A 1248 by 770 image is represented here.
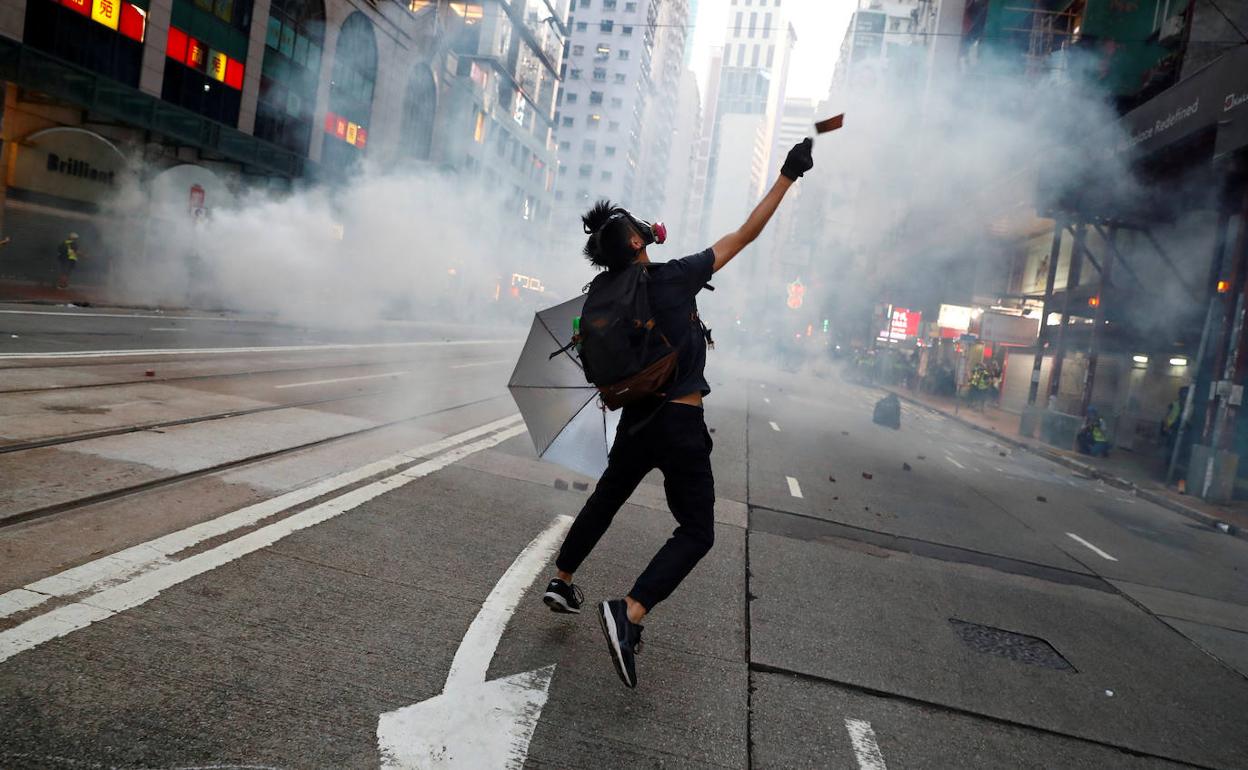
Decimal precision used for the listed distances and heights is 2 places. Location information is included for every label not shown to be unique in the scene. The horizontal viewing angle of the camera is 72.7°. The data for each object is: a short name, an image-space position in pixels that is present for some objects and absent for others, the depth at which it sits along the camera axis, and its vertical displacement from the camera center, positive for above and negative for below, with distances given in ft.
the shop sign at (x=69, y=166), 66.69 +6.02
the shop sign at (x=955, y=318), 108.78 +7.40
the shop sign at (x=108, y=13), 68.19 +18.67
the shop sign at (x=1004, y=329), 82.99 +5.26
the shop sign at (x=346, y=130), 92.07 +16.49
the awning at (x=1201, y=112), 42.09 +16.59
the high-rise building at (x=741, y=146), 628.28 +147.89
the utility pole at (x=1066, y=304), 66.33 +7.24
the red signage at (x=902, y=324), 121.08 +6.17
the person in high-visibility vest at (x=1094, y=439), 55.52 -2.71
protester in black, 9.55 -1.00
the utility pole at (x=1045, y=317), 70.33 +6.10
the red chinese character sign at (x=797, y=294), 179.63 +12.05
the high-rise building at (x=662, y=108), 383.65 +109.24
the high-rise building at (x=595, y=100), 321.32 +82.73
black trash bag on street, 53.88 -3.07
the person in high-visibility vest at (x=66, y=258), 65.00 -1.45
